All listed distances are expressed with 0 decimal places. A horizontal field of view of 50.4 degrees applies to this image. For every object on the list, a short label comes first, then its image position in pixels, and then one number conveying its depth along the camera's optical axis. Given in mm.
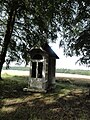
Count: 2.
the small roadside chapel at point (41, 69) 7354
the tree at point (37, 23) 6294
